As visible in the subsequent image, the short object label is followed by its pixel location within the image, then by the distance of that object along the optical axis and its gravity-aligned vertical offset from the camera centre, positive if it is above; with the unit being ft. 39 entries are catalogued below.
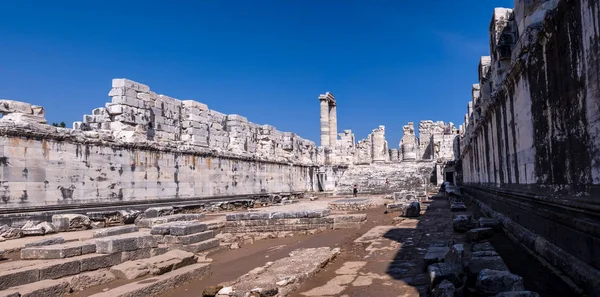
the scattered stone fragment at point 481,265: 15.65 -3.16
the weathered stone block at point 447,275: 14.87 -3.29
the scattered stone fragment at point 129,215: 40.57 -2.50
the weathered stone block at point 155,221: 36.11 -2.72
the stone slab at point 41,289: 16.77 -3.89
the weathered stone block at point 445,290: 13.37 -3.38
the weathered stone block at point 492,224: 28.37 -2.99
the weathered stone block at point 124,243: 23.32 -3.00
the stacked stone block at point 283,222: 39.87 -3.43
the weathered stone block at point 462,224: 30.68 -3.19
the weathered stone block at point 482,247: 19.49 -3.11
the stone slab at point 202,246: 29.14 -4.03
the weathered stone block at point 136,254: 24.05 -3.72
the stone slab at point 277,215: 40.27 -2.80
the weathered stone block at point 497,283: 13.23 -3.21
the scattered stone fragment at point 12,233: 30.14 -2.84
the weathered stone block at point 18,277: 17.94 -3.58
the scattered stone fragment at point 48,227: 32.09 -2.68
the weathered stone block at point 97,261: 21.51 -3.63
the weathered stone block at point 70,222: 33.63 -2.48
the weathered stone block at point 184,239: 29.27 -3.48
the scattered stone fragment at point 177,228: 29.76 -2.83
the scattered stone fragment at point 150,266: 21.06 -3.81
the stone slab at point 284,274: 17.54 -4.01
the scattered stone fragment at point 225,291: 17.22 -4.16
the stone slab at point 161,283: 17.79 -4.17
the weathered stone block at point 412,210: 45.24 -3.06
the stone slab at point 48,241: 24.57 -2.90
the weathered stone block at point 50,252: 21.79 -3.07
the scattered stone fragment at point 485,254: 17.88 -3.09
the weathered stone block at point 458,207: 46.09 -2.93
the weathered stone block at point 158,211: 43.14 -2.41
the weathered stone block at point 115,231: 28.04 -2.79
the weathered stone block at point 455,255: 17.23 -3.07
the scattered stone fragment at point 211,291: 17.99 -4.28
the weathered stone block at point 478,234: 25.75 -3.29
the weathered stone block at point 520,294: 11.73 -3.12
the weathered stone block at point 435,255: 19.88 -3.51
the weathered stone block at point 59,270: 19.70 -3.63
